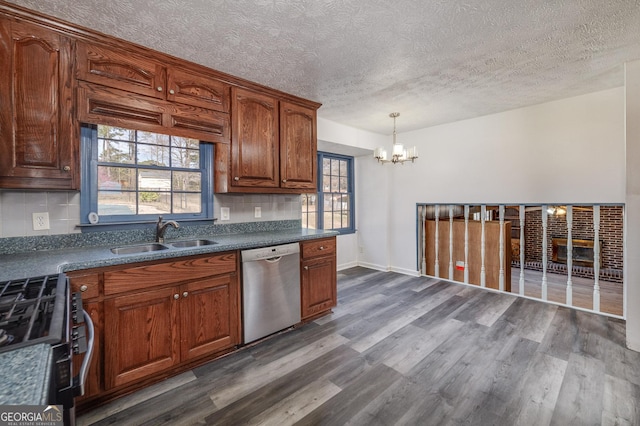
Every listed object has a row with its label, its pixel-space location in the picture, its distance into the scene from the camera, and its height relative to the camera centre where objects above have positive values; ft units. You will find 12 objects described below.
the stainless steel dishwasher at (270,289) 7.58 -2.29
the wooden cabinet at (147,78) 6.13 +3.33
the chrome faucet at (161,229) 7.48 -0.48
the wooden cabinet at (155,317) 5.48 -2.39
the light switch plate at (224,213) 9.21 -0.07
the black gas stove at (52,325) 2.44 -1.14
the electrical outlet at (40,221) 6.30 -0.20
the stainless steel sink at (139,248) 7.01 -0.96
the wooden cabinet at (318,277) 9.02 -2.27
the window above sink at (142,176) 7.05 +1.03
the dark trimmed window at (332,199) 15.02 +0.65
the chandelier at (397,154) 11.05 +2.24
